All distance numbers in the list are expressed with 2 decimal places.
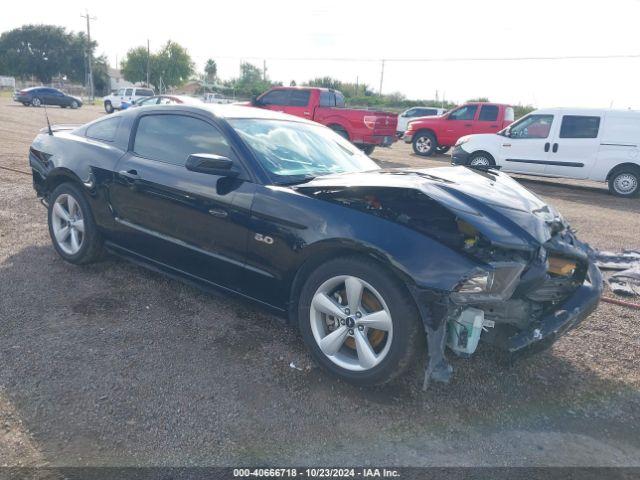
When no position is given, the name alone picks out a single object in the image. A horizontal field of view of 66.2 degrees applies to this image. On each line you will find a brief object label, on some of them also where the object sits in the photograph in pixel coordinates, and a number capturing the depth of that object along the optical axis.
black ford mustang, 2.59
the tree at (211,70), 90.88
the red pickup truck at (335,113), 14.20
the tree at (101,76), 75.62
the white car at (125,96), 30.58
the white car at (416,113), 25.31
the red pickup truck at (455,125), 15.99
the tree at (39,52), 69.38
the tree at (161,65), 68.06
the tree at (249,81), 58.81
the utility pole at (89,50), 54.41
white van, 10.65
